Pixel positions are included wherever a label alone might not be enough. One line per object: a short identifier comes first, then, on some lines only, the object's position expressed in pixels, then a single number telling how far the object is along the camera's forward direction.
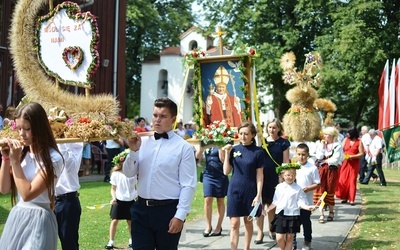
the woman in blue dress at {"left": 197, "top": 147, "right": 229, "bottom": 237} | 9.38
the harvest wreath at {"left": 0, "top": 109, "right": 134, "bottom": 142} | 4.93
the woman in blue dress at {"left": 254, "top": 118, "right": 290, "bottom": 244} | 9.05
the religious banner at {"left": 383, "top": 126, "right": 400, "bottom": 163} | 8.79
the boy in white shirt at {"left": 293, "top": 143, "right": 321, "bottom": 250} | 8.45
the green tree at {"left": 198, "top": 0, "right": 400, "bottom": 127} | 29.66
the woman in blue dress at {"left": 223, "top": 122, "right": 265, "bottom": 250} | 7.68
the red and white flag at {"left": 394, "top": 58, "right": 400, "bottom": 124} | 8.81
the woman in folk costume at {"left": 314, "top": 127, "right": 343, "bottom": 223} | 11.21
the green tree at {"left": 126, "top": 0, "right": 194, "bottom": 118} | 40.12
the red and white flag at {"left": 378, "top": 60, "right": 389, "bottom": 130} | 9.14
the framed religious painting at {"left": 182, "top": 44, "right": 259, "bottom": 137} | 9.05
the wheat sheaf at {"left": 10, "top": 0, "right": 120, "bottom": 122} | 5.30
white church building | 41.66
